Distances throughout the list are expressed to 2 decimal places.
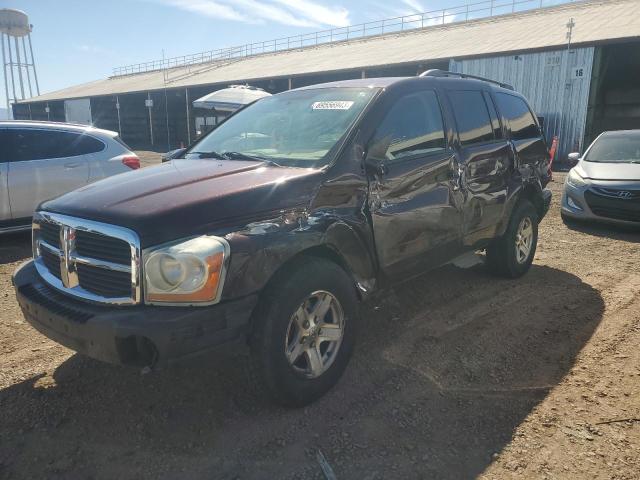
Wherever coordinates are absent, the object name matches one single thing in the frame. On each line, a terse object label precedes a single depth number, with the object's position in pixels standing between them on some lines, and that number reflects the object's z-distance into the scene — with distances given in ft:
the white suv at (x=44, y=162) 20.20
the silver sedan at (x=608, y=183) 23.62
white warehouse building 56.80
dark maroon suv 7.73
